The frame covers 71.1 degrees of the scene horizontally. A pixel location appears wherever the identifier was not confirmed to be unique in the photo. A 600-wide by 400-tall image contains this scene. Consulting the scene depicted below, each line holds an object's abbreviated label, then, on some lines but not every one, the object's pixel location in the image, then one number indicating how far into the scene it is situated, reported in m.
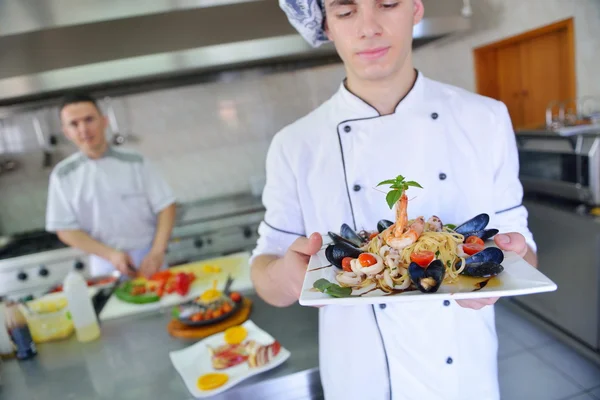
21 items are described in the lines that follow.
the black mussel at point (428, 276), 0.63
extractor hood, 1.99
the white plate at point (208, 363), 0.99
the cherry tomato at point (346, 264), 0.74
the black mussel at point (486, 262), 0.65
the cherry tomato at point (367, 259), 0.71
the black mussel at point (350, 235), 0.83
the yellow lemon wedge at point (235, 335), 1.14
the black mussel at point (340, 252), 0.75
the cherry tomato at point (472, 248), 0.73
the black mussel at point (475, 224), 0.78
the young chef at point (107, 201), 2.17
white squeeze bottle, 1.27
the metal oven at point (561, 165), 1.88
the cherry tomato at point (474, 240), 0.75
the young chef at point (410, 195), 0.94
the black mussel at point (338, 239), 0.77
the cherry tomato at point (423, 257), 0.70
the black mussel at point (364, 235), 0.84
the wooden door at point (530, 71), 2.39
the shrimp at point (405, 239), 0.74
